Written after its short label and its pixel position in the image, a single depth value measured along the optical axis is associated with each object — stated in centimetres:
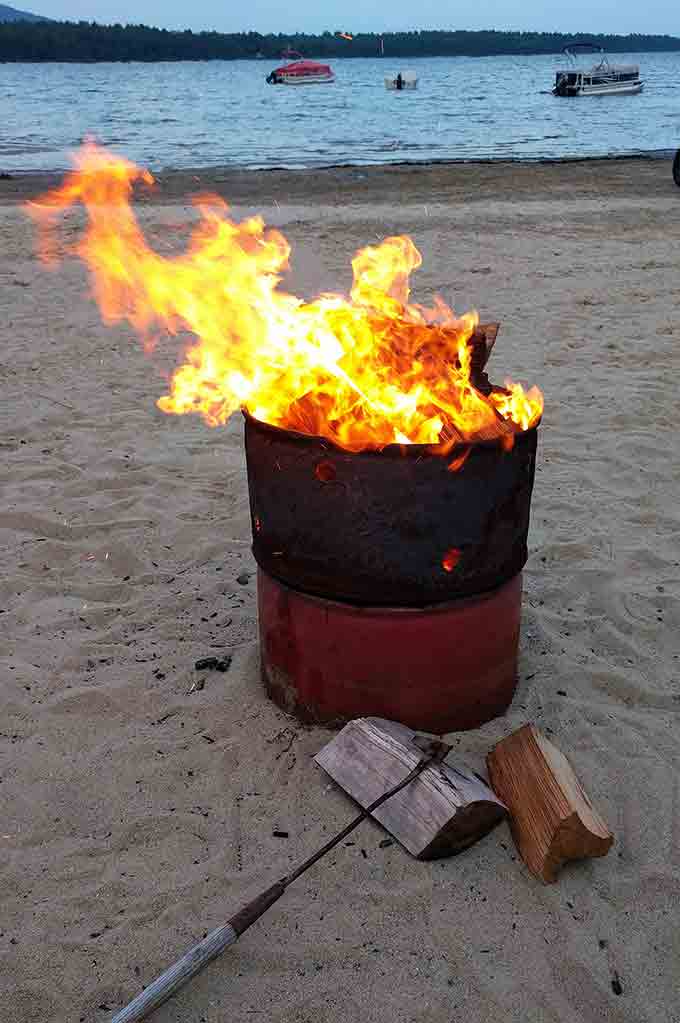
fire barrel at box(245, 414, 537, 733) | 288
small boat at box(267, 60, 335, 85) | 9029
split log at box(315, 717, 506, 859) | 280
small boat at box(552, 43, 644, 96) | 5509
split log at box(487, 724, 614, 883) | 272
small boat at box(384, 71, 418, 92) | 7647
